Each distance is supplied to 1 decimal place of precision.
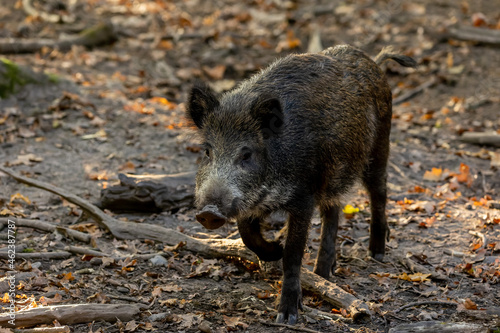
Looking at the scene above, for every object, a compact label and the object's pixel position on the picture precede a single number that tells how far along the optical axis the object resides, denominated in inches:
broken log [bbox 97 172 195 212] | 578.2
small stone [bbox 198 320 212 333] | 379.6
